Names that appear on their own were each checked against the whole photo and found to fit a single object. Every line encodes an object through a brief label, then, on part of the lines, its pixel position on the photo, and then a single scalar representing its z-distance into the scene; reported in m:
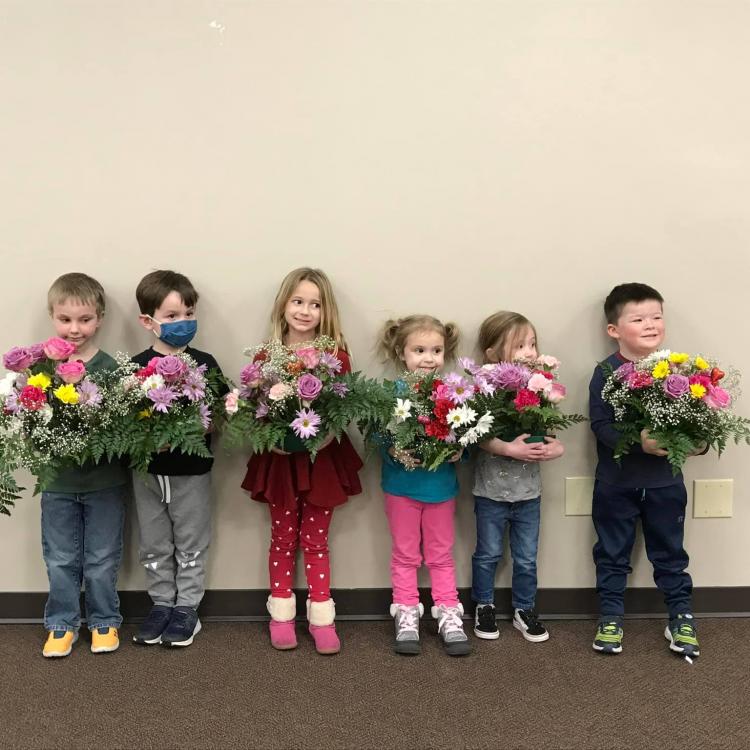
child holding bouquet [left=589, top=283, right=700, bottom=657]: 2.89
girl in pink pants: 2.90
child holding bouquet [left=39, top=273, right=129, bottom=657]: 2.87
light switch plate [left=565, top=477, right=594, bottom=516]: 3.15
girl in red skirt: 2.89
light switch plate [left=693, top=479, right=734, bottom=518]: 3.14
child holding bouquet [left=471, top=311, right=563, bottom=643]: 2.95
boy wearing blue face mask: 2.89
